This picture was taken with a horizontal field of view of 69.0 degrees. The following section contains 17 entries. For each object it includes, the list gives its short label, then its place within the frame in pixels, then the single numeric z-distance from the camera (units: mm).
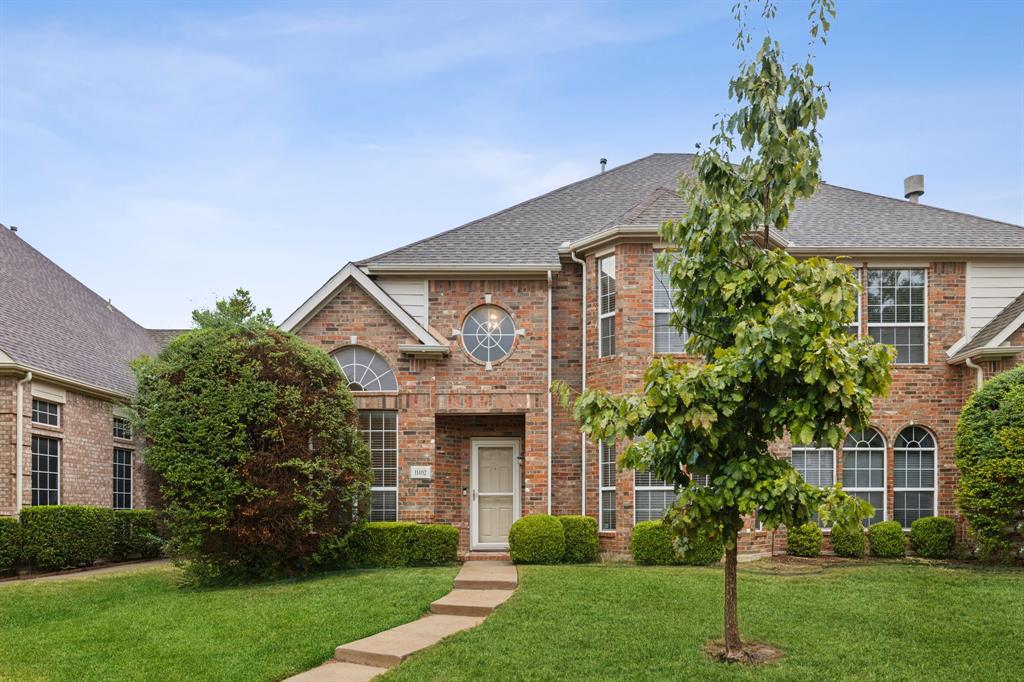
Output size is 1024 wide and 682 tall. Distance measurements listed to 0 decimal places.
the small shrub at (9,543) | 13977
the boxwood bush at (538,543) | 12805
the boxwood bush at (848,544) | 14086
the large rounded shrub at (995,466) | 12242
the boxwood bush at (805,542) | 13875
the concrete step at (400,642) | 7559
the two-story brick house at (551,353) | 14148
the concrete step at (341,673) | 7156
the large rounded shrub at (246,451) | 11172
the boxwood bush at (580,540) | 13180
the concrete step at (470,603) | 9352
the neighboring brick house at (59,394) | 14789
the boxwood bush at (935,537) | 14070
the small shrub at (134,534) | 17266
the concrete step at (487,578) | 10820
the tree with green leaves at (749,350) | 6418
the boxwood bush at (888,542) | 14047
